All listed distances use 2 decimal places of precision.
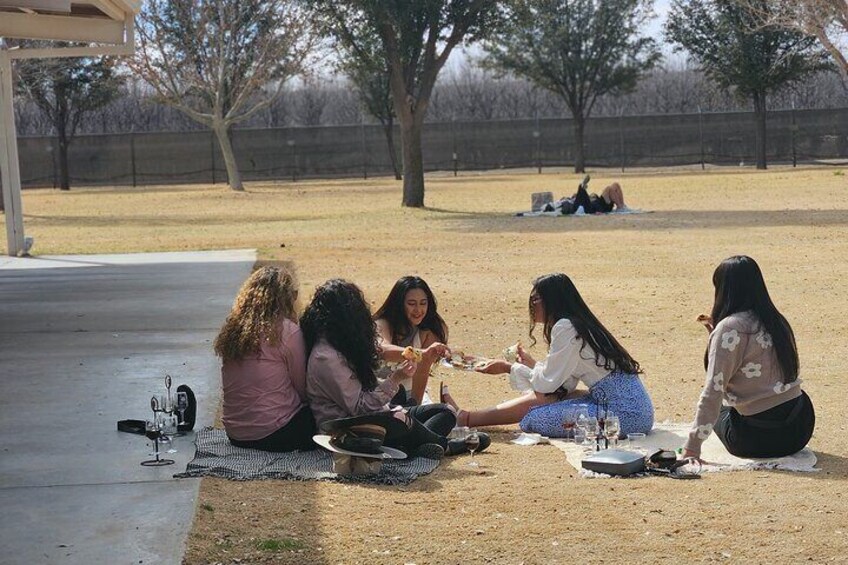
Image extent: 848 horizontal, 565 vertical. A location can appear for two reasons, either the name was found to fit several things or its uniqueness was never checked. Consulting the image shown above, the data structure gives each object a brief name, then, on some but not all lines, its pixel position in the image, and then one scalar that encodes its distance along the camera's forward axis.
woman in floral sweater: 6.80
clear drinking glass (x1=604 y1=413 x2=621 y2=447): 7.23
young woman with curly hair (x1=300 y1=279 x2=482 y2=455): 7.01
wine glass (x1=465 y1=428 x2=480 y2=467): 7.23
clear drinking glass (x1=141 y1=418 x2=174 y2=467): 6.66
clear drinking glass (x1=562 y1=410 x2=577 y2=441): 7.57
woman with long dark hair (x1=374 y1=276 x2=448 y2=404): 8.30
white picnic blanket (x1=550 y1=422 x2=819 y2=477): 6.77
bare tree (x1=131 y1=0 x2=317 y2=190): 45.16
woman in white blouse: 7.59
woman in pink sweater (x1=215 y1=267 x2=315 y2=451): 7.02
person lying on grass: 26.38
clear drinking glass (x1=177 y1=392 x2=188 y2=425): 7.46
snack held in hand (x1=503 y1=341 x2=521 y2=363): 8.23
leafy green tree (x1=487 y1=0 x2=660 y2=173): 53.00
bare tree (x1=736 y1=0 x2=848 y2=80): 37.96
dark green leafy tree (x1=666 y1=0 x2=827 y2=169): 49.38
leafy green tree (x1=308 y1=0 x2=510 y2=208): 29.64
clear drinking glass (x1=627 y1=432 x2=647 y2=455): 7.30
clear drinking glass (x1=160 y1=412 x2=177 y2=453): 7.21
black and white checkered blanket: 6.56
